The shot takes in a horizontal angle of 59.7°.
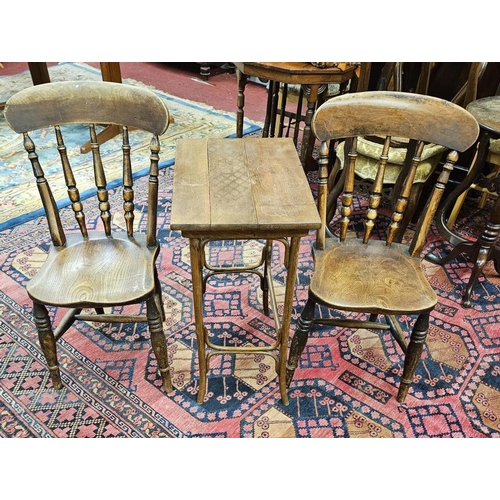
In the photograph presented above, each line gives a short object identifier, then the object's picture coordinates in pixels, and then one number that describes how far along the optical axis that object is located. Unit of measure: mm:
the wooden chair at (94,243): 1518
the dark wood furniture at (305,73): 2543
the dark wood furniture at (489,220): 2152
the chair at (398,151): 2344
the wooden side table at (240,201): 1309
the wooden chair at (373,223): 1513
